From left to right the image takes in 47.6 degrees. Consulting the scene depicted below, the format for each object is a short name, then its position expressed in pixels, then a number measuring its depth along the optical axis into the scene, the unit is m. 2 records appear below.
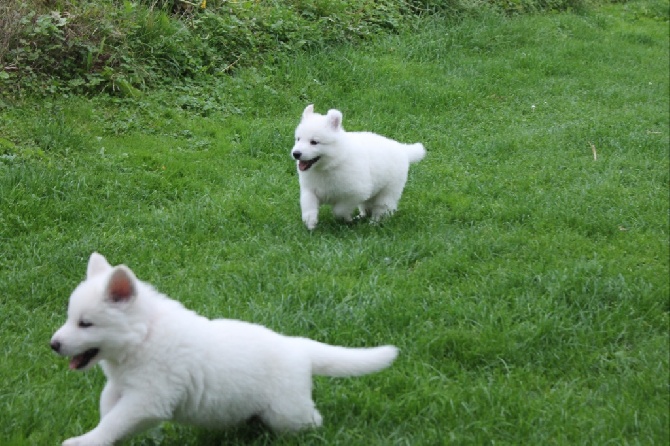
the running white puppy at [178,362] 3.11
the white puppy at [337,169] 6.34
